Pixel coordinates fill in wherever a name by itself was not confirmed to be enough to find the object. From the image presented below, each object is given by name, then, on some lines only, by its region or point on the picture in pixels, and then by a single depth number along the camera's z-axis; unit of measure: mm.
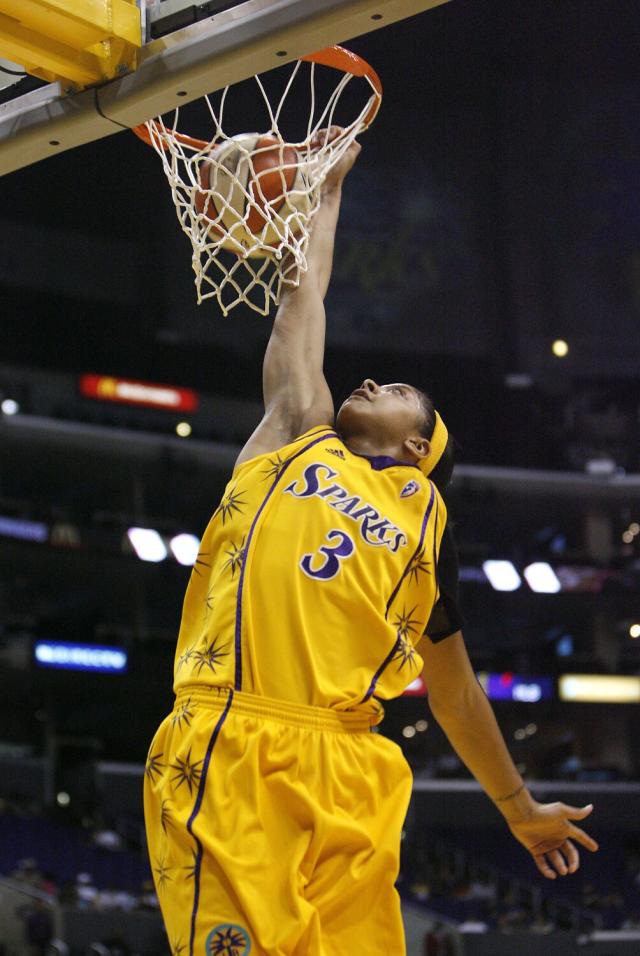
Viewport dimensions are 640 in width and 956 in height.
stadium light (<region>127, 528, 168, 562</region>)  21062
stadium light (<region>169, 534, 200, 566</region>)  20891
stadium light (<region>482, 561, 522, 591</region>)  22125
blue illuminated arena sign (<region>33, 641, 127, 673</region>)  20031
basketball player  2883
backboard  3186
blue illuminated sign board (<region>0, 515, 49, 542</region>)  20547
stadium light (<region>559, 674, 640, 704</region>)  22422
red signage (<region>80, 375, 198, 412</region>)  21406
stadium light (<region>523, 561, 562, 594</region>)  22344
